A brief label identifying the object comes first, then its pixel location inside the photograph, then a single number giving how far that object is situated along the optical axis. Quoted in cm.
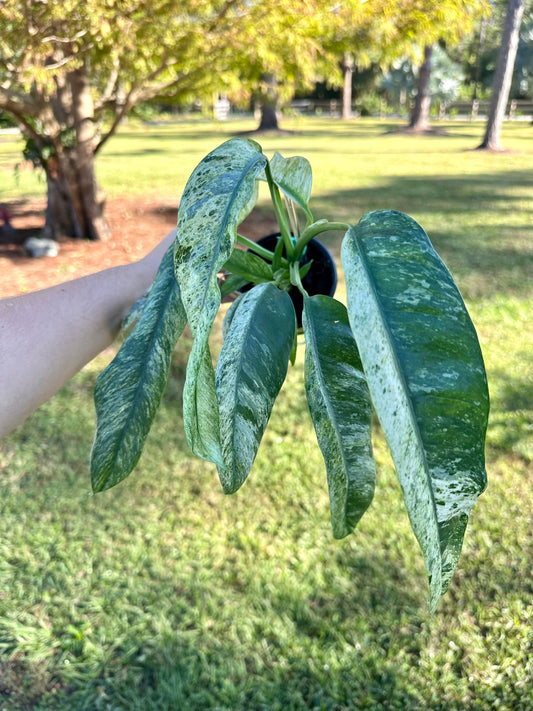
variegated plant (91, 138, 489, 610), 48
